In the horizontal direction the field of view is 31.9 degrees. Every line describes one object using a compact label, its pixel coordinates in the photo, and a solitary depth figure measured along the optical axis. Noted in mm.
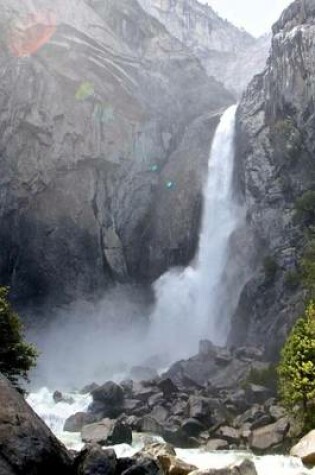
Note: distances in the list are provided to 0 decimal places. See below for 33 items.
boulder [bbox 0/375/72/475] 17031
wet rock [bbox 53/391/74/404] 49406
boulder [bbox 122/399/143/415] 43688
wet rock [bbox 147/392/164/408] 44219
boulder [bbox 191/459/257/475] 22828
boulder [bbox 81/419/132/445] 35531
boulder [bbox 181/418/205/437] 37825
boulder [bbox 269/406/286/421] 37469
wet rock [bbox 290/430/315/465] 27847
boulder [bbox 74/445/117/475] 20016
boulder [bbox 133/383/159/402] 46156
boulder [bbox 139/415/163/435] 38609
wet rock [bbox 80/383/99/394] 52938
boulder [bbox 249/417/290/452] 33531
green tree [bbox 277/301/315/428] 34594
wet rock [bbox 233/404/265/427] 37844
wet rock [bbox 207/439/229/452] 34250
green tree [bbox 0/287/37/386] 37156
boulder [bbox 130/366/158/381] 56691
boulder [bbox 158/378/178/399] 46684
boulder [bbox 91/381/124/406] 45844
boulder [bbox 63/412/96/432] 41844
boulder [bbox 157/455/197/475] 24812
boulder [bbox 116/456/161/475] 20656
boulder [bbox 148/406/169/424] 41156
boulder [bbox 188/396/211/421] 39312
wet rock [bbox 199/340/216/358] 52406
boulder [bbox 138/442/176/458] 27691
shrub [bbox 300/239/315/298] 48131
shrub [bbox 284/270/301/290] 53062
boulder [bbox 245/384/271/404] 42125
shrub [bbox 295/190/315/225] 58281
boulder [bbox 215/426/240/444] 35656
